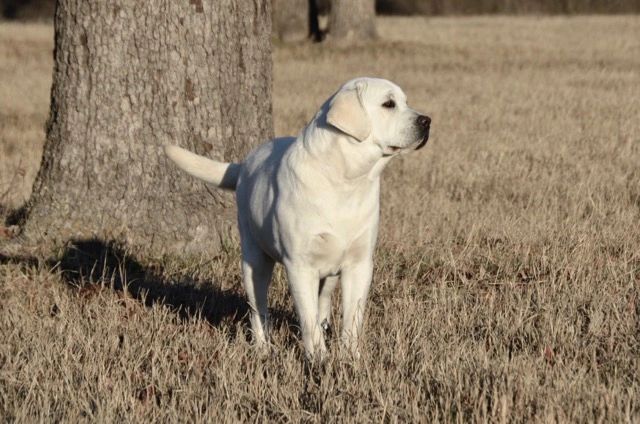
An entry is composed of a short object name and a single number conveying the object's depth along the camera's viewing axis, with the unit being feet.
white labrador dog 26.63
